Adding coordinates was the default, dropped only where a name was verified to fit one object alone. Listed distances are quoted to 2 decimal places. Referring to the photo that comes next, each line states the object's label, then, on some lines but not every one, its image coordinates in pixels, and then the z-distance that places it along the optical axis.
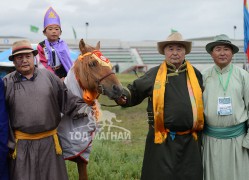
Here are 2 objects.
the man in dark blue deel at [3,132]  2.98
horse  3.57
